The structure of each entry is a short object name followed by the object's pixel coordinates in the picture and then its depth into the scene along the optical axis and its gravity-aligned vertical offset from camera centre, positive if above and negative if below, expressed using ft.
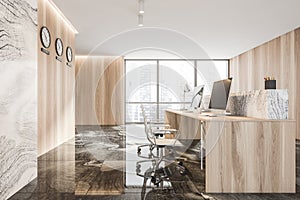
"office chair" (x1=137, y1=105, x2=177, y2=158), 7.84 -1.68
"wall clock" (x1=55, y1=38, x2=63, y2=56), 11.79 +3.23
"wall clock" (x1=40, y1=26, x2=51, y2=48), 10.00 +3.26
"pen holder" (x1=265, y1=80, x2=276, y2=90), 6.63 +0.47
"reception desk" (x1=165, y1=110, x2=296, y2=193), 6.12 -1.91
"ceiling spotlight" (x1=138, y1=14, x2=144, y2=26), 11.83 +4.90
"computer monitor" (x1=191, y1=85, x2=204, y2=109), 10.19 +0.07
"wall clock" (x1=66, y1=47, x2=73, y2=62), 13.77 +3.15
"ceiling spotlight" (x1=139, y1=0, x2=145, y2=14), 10.15 +4.86
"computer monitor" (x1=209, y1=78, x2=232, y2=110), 7.44 +0.17
